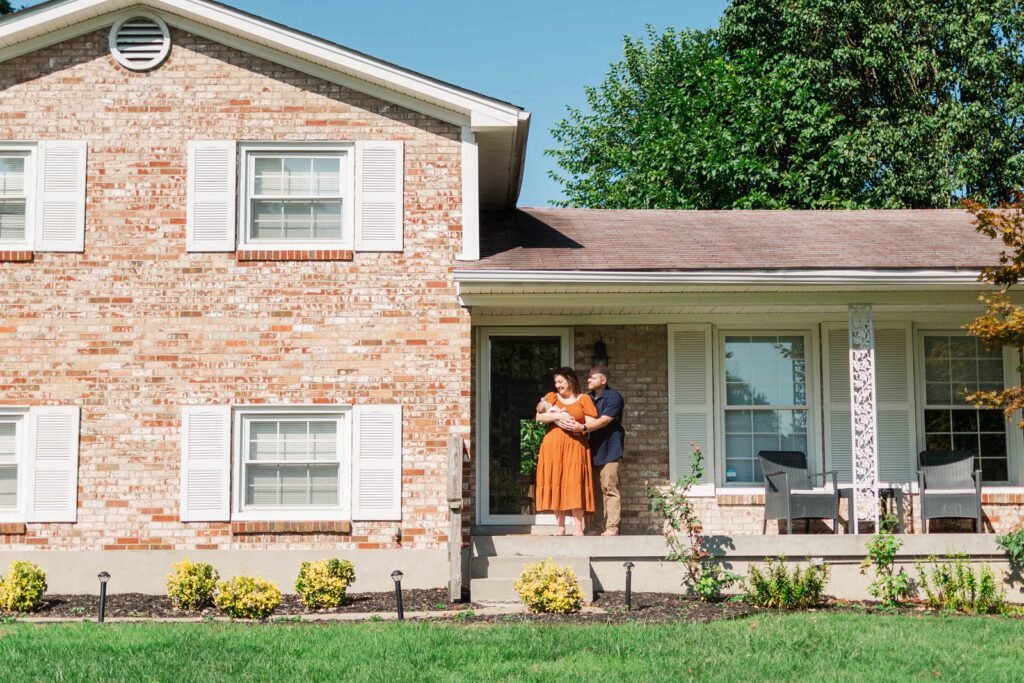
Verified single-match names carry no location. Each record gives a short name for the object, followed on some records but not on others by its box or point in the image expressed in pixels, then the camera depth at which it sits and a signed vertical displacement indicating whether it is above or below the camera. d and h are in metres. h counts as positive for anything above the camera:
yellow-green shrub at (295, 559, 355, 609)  9.93 -1.33
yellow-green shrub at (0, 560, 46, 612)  9.77 -1.33
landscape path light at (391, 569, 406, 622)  9.26 -1.25
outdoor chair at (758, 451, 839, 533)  11.40 -0.54
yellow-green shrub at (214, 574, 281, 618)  9.37 -1.35
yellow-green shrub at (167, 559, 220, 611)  9.82 -1.30
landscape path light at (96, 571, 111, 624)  9.27 -1.26
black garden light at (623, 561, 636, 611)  9.60 -1.25
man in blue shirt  11.18 -0.04
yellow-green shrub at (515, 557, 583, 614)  9.38 -1.29
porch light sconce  12.26 +0.97
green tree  23.52 +7.36
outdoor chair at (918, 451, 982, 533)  11.52 -0.49
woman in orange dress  11.07 -0.13
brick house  11.04 +1.56
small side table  11.98 -0.60
